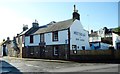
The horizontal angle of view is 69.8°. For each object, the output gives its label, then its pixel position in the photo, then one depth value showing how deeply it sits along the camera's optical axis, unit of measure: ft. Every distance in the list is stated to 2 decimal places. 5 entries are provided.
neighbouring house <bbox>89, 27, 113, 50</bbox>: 64.30
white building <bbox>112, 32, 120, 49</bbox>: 51.83
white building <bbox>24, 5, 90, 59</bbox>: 48.17
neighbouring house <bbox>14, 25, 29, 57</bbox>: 66.55
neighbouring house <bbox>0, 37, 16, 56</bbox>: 79.59
